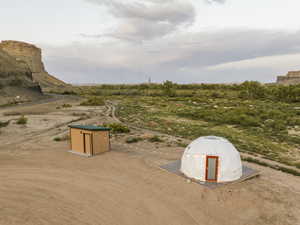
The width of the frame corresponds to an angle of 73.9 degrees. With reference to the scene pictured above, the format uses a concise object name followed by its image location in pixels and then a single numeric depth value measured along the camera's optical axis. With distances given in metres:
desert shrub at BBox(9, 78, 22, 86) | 63.03
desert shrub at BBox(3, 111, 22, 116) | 34.90
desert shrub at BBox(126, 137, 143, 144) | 19.23
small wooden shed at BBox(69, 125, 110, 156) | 15.60
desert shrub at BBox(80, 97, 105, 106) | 51.44
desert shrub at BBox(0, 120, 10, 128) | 24.65
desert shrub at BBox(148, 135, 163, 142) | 19.49
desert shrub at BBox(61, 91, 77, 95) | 96.07
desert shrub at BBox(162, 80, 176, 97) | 84.50
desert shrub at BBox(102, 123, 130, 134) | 22.91
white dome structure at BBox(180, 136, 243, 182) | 11.19
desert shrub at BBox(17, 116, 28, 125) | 26.12
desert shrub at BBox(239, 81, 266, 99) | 70.44
